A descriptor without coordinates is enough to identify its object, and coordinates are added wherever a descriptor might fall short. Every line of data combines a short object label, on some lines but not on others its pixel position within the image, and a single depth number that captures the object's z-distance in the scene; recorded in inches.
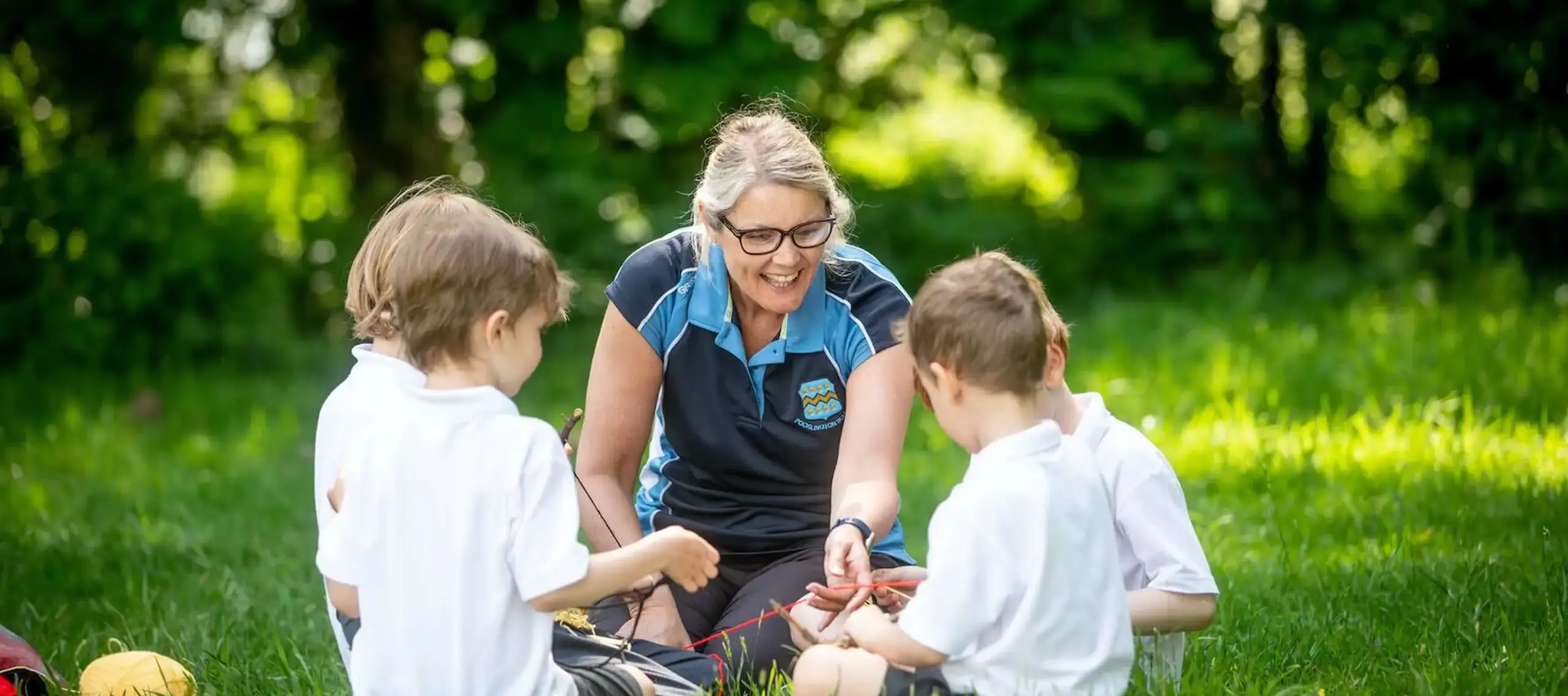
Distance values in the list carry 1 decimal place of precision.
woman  259.9
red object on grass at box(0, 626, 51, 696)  243.6
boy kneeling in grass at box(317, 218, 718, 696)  190.7
